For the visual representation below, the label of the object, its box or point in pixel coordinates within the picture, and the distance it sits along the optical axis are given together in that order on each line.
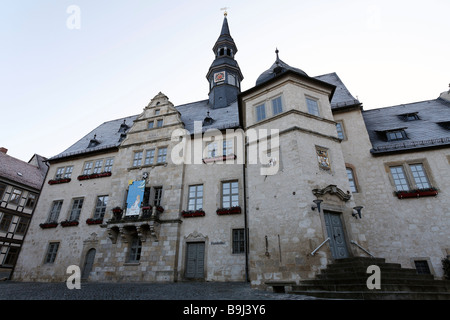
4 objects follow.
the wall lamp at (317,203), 10.73
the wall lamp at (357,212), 11.23
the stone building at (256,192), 11.29
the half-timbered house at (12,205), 24.56
